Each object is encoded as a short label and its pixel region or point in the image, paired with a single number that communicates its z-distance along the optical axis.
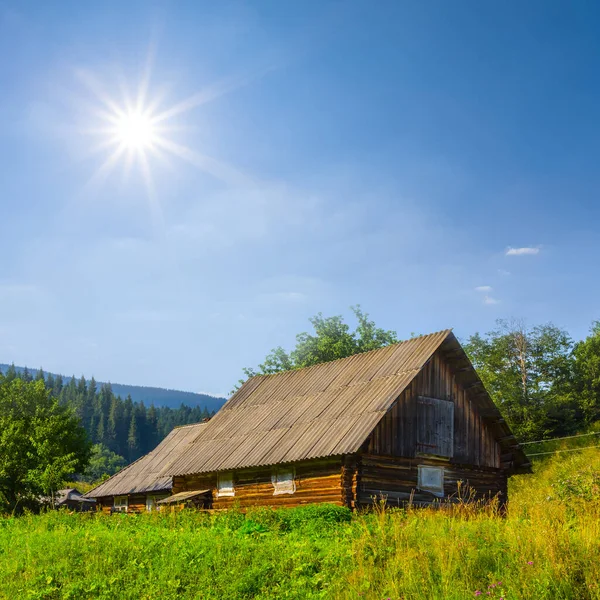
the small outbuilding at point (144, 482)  36.36
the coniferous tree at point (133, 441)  183.12
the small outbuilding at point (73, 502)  64.81
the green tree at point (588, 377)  50.28
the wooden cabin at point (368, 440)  23.64
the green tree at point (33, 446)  36.19
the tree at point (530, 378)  49.69
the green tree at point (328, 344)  56.56
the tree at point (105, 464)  138.01
